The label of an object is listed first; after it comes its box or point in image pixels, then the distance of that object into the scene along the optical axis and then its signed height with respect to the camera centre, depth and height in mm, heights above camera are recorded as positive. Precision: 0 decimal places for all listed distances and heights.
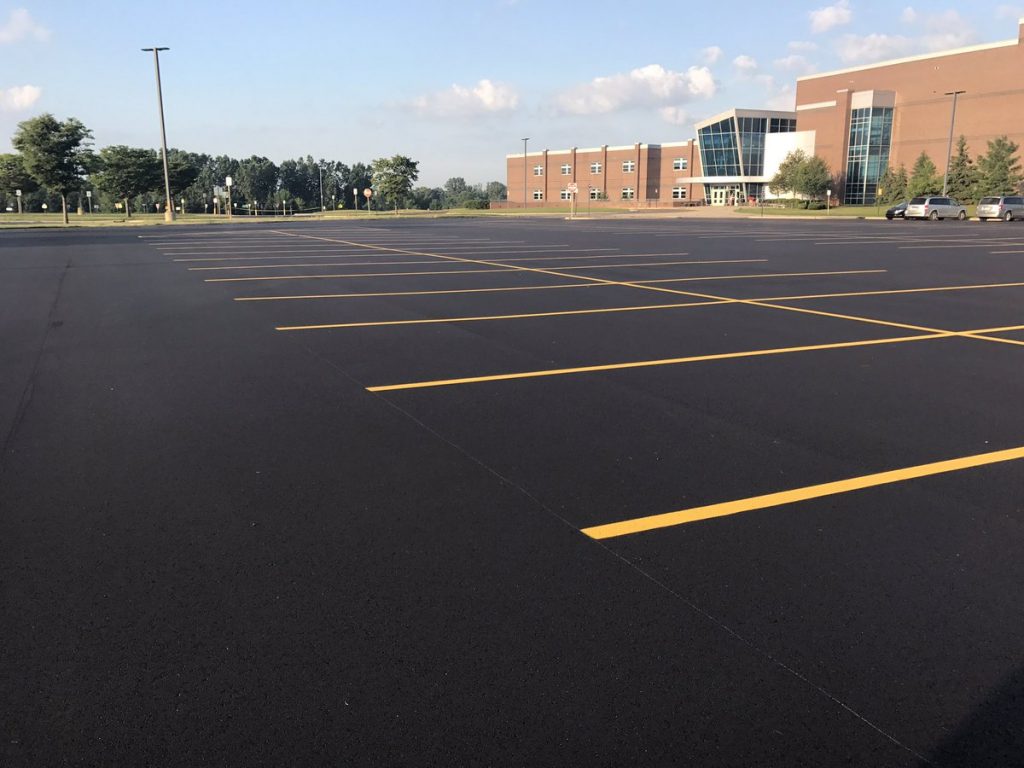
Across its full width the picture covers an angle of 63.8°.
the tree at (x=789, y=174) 82875 +4462
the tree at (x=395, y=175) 96188 +4976
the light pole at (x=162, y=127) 48791 +5373
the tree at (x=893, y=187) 80000 +3081
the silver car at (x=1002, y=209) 51750 +579
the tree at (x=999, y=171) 68375 +3955
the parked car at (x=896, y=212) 57750 +439
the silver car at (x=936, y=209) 55156 +614
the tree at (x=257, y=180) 134750 +6409
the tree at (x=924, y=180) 72812 +3364
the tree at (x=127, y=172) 71938 +3977
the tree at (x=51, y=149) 51969 +4367
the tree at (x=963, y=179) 71625 +3399
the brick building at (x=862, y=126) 79250 +10058
